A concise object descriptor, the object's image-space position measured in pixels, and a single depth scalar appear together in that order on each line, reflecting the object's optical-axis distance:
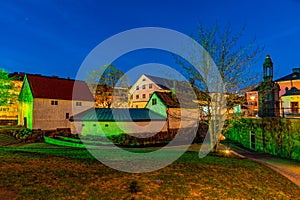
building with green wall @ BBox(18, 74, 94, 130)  32.03
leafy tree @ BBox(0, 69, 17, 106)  35.81
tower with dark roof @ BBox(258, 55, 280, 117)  19.53
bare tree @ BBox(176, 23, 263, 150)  14.71
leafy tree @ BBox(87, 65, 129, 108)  40.53
